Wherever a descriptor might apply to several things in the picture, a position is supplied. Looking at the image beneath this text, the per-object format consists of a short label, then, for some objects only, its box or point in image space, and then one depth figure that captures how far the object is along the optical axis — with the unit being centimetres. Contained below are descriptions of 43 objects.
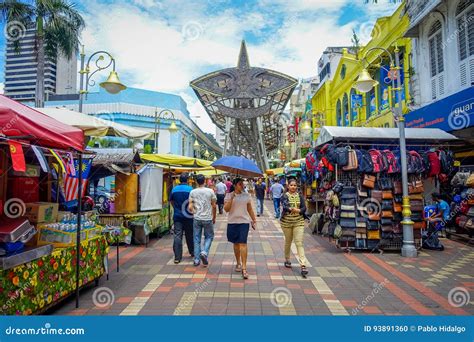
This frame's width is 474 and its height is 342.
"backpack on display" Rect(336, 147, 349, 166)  737
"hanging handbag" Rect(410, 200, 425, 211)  767
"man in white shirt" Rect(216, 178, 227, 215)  1555
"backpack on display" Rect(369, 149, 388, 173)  752
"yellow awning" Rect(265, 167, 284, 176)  2286
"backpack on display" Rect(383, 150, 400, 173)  757
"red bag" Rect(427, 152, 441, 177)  778
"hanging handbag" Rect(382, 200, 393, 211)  759
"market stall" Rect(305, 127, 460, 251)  750
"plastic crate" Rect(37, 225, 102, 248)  422
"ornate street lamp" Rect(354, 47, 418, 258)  713
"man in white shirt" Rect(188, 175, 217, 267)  601
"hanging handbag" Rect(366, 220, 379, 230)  752
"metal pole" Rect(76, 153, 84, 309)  405
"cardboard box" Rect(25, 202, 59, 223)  434
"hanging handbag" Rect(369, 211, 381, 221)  749
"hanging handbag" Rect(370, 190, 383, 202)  758
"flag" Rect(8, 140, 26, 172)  292
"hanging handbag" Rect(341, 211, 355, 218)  748
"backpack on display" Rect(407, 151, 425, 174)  768
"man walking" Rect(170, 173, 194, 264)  636
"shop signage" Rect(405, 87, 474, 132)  875
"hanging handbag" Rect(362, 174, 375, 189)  748
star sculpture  3381
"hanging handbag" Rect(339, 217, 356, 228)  751
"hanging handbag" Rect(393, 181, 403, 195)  768
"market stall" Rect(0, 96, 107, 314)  307
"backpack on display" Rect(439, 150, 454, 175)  779
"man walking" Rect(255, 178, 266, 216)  1548
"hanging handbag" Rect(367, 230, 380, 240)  753
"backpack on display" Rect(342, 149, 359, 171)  738
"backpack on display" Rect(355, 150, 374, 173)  744
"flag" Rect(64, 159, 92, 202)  618
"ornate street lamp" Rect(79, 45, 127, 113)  828
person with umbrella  549
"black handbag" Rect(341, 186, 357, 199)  748
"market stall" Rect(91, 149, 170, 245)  816
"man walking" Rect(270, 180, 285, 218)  1448
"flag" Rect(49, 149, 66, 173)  391
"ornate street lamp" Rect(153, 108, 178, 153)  1482
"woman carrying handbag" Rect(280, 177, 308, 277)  567
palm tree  1421
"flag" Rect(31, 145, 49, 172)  434
